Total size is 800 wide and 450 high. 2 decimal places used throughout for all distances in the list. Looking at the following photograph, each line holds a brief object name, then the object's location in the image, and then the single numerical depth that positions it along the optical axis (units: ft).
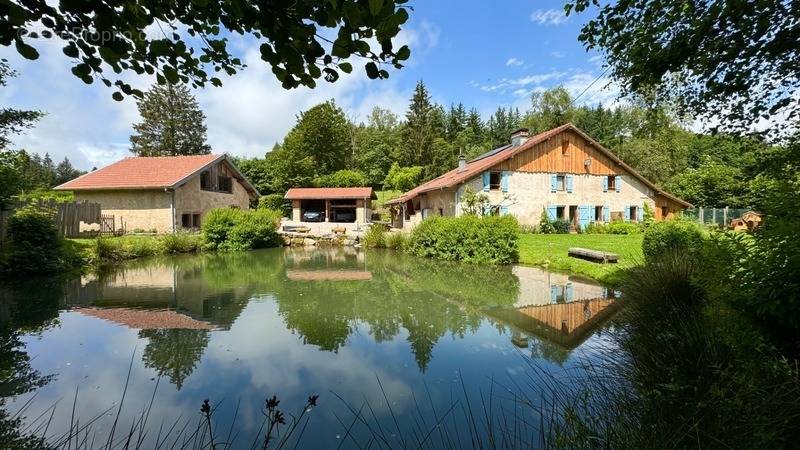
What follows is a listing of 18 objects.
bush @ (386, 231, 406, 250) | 71.00
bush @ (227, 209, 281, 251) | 73.46
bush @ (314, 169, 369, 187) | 137.90
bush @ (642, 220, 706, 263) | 30.63
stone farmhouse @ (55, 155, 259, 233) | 79.46
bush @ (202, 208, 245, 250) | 72.64
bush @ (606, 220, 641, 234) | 83.15
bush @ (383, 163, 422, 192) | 143.33
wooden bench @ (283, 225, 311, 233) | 91.69
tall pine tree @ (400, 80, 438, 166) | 157.48
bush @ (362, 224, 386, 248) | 76.69
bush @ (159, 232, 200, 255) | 65.19
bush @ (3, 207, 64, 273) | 39.48
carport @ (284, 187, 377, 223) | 114.21
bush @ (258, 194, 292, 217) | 124.76
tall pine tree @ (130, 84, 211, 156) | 158.92
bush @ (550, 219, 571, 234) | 83.35
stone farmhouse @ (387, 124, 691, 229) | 82.28
